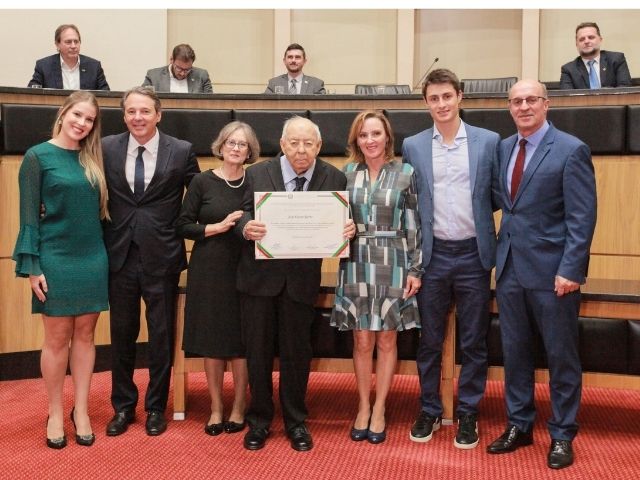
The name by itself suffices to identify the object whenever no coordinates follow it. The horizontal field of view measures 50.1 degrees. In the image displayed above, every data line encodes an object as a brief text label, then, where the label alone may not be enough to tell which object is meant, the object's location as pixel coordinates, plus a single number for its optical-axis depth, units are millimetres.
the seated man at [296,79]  5539
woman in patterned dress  2562
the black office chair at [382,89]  5586
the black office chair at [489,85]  5531
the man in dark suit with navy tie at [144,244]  2676
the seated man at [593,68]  5121
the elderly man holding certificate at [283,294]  2514
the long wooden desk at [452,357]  2619
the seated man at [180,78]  5273
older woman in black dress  2678
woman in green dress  2484
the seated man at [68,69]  4954
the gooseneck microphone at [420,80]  7640
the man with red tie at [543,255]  2354
